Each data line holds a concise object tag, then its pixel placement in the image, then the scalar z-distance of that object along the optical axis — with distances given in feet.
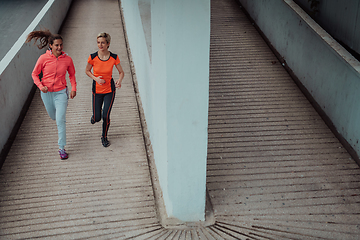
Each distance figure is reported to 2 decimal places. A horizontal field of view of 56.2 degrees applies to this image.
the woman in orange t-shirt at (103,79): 14.99
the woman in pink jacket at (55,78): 14.43
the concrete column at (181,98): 10.10
